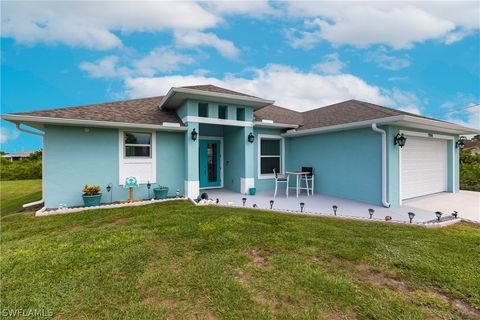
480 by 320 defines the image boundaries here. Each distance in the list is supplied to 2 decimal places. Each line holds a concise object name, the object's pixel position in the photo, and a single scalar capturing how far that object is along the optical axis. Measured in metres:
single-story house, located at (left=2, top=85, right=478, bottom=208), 7.05
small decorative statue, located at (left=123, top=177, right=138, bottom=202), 7.57
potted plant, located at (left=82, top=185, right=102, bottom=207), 6.93
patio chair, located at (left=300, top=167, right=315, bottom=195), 9.11
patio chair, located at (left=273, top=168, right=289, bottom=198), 8.96
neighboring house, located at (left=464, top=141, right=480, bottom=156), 25.48
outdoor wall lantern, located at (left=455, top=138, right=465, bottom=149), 9.99
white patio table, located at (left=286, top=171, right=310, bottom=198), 8.77
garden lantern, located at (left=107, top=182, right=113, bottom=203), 7.50
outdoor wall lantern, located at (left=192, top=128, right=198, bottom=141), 8.33
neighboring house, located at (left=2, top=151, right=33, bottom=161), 38.00
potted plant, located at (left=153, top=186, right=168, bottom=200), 8.09
